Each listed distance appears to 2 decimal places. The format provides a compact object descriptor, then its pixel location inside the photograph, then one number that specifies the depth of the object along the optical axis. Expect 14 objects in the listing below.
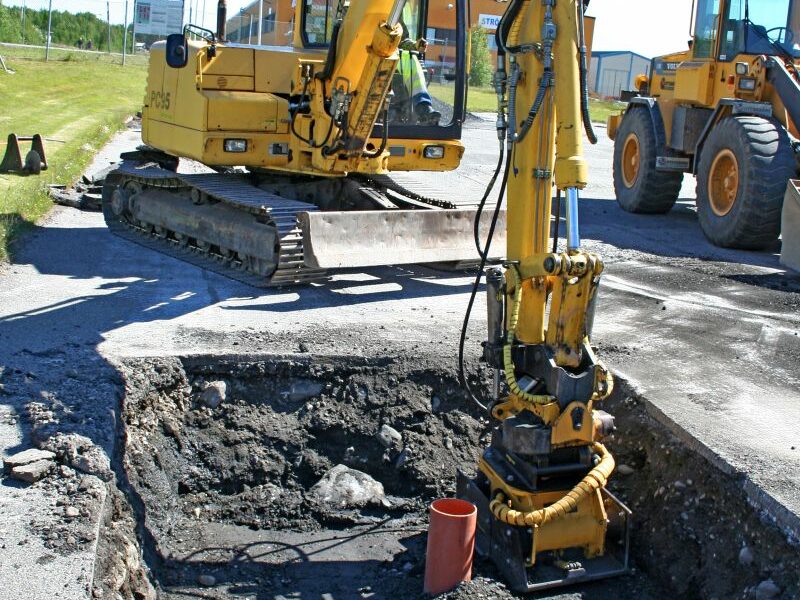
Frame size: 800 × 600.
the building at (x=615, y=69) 58.97
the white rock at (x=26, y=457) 4.90
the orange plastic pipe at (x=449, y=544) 4.78
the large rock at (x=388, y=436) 6.48
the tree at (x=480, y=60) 42.03
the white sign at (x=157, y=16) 32.84
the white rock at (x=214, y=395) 6.43
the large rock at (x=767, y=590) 4.59
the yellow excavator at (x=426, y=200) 4.85
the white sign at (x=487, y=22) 43.96
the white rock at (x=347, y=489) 6.18
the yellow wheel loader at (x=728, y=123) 10.83
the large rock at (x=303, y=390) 6.61
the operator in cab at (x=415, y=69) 9.34
